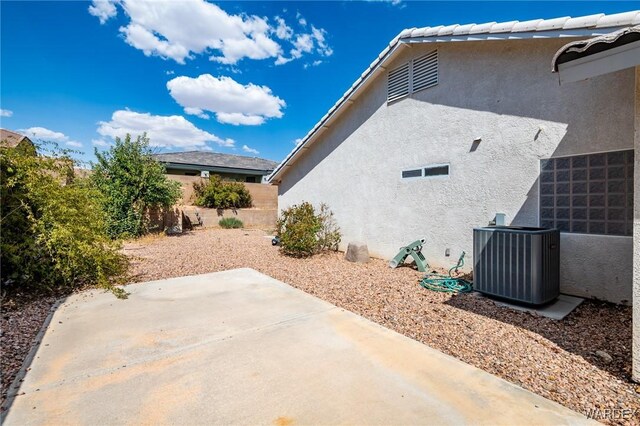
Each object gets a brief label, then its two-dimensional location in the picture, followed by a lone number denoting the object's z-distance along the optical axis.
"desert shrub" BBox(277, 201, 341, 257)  10.21
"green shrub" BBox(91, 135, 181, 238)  14.20
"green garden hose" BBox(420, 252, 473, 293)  6.43
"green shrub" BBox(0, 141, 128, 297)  5.84
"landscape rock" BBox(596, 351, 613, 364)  3.58
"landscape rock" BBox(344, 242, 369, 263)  9.53
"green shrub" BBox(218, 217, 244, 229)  20.64
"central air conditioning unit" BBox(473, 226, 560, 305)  5.12
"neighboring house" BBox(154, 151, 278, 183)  27.02
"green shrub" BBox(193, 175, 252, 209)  21.44
